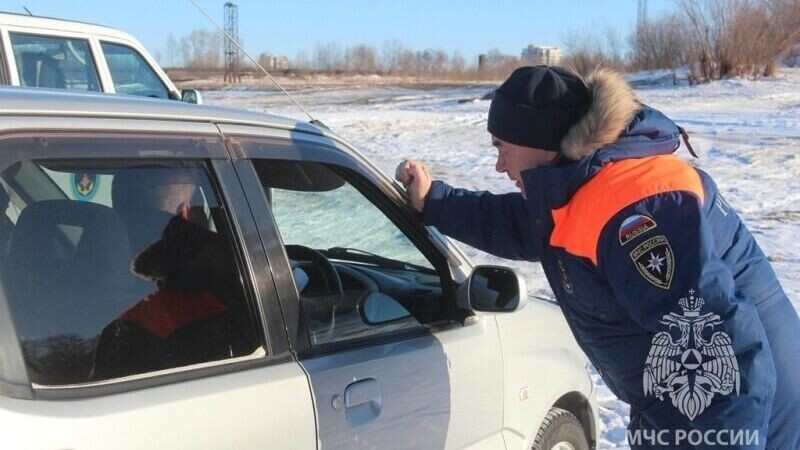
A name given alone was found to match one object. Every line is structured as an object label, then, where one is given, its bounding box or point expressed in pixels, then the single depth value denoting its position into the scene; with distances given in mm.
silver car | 1707
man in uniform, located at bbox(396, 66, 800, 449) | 1864
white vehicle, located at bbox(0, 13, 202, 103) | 6566
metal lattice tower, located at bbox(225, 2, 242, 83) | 40069
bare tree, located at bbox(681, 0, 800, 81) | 32531
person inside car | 1891
